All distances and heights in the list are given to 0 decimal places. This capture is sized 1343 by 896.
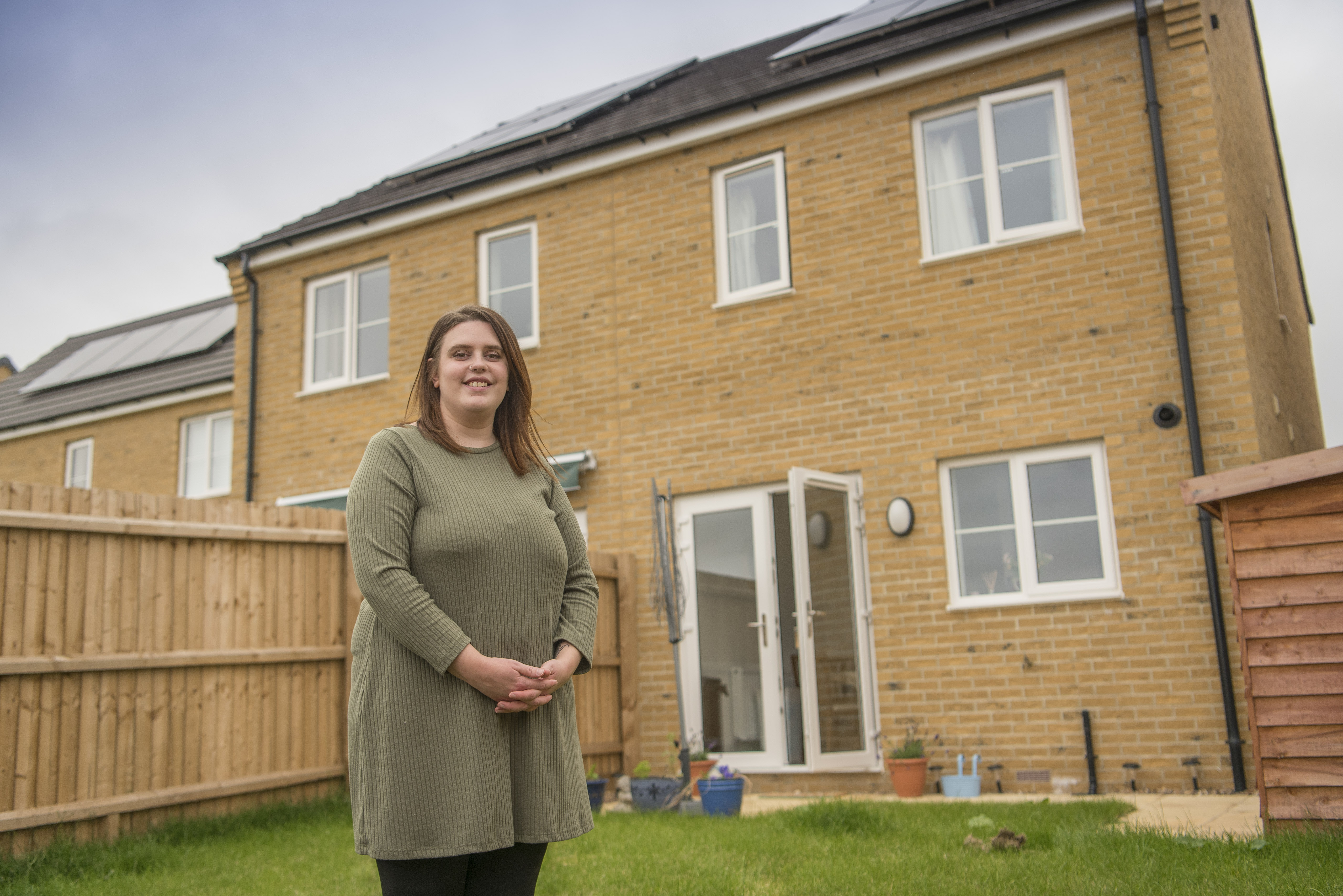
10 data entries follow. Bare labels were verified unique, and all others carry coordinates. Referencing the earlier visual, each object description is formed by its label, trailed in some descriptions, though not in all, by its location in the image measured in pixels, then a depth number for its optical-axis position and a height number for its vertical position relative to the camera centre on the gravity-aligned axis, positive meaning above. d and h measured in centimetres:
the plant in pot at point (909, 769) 776 -93
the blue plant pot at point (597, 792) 760 -99
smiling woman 206 +1
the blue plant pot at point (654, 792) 728 -96
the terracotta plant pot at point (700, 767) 795 -87
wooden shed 490 +1
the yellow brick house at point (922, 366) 755 +214
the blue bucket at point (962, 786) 761 -104
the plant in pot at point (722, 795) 693 -95
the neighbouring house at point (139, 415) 1523 +374
